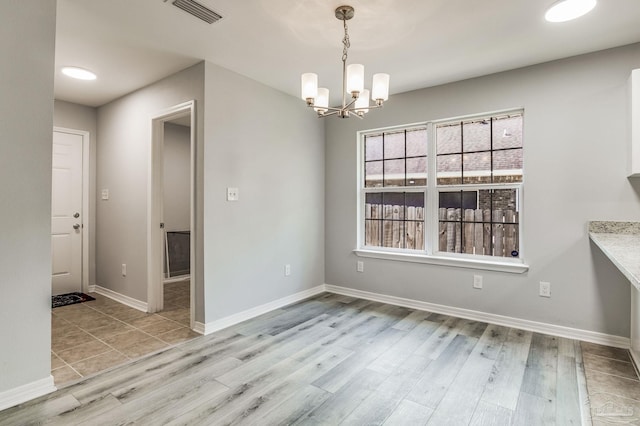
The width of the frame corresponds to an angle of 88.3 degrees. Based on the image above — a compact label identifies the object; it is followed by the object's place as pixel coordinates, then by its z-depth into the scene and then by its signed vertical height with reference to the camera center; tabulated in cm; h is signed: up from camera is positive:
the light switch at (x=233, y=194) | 320 +16
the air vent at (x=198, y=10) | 210 +133
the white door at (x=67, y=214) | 418 -4
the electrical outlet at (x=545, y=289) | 296 -71
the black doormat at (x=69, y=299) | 386 -108
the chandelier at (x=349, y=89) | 209 +82
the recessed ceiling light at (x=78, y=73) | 317 +136
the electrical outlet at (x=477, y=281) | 331 -71
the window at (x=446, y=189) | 324 +24
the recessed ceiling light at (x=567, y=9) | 210 +132
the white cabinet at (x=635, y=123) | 238 +64
